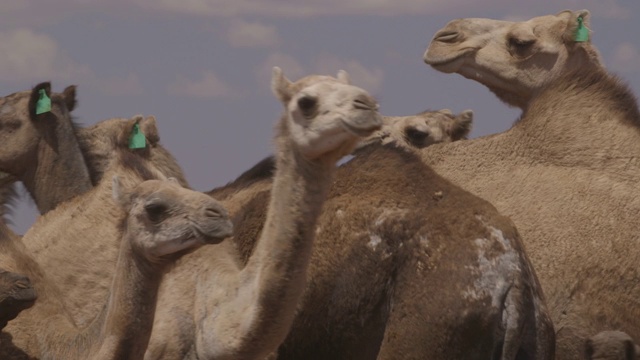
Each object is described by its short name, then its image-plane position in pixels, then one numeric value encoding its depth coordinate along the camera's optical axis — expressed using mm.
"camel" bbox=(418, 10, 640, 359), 18094
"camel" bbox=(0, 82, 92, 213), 24172
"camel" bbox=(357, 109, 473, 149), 24375
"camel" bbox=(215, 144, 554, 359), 15156
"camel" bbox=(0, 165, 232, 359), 13922
